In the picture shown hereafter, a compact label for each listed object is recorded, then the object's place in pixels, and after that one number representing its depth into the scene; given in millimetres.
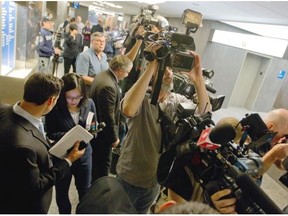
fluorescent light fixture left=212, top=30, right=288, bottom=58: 4344
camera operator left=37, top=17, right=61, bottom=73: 5336
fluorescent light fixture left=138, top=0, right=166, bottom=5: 5545
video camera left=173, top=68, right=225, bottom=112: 2174
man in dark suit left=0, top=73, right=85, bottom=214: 1292
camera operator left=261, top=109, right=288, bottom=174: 1489
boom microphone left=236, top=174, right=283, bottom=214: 683
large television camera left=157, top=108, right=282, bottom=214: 798
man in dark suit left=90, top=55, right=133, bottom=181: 2332
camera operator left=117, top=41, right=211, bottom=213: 1472
